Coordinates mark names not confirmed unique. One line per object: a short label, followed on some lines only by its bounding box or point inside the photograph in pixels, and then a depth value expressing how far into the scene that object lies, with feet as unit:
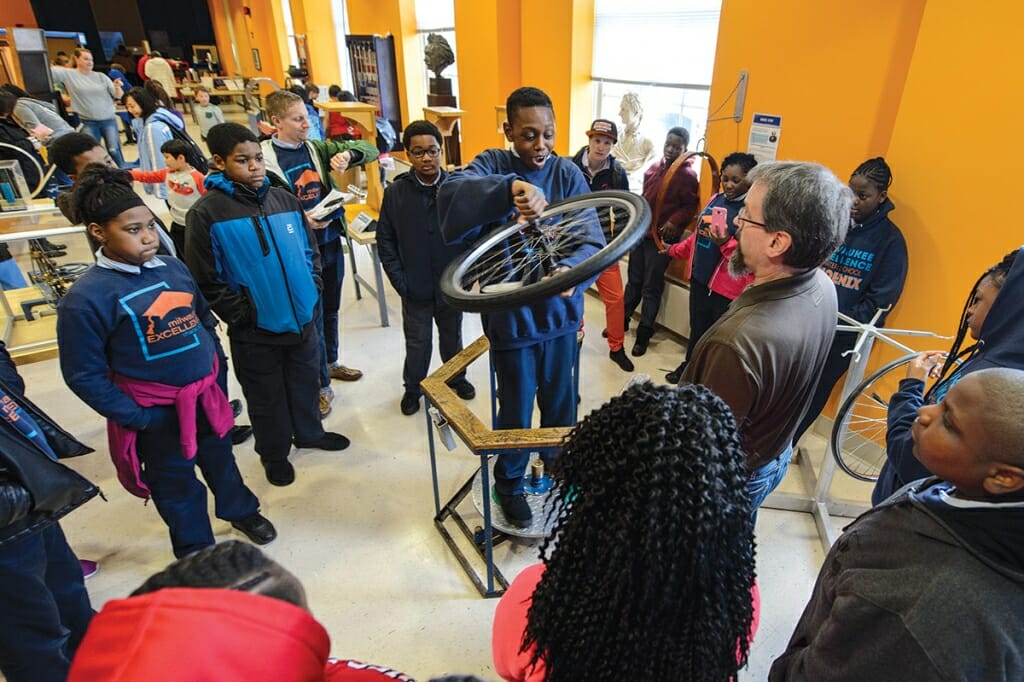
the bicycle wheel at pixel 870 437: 8.58
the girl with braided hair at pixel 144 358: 5.32
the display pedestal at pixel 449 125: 15.78
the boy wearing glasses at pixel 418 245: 8.89
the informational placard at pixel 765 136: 9.46
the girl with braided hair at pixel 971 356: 4.03
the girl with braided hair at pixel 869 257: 7.63
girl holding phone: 9.35
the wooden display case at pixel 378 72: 24.04
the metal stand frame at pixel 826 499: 7.27
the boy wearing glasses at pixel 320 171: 9.66
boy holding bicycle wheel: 5.48
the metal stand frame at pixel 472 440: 5.44
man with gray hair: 3.89
